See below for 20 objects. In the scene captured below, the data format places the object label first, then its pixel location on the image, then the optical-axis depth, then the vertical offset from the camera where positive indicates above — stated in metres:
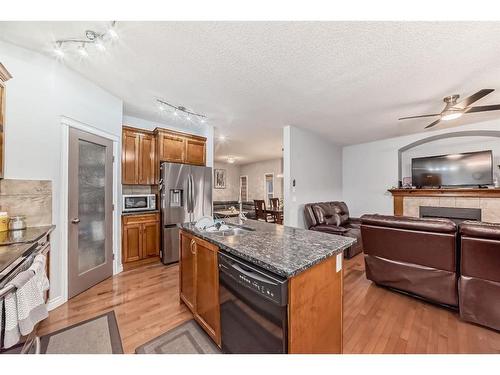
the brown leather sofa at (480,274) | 1.69 -0.78
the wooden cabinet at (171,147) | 3.45 +0.76
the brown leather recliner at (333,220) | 3.84 -0.73
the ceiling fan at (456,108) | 2.50 +1.05
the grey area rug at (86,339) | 1.56 -1.29
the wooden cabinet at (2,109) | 1.71 +0.71
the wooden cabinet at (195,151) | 3.79 +0.75
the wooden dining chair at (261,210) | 6.15 -0.71
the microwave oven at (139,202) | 3.19 -0.23
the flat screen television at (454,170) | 3.88 +0.39
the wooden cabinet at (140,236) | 3.10 -0.80
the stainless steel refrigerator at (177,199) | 3.33 -0.19
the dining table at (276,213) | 5.79 -0.77
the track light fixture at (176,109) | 3.01 +1.33
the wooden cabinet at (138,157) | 3.28 +0.56
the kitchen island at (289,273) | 1.04 -0.56
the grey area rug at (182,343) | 1.53 -1.28
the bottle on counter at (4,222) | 1.72 -0.29
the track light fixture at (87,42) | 1.66 +1.36
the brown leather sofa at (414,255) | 1.96 -0.75
